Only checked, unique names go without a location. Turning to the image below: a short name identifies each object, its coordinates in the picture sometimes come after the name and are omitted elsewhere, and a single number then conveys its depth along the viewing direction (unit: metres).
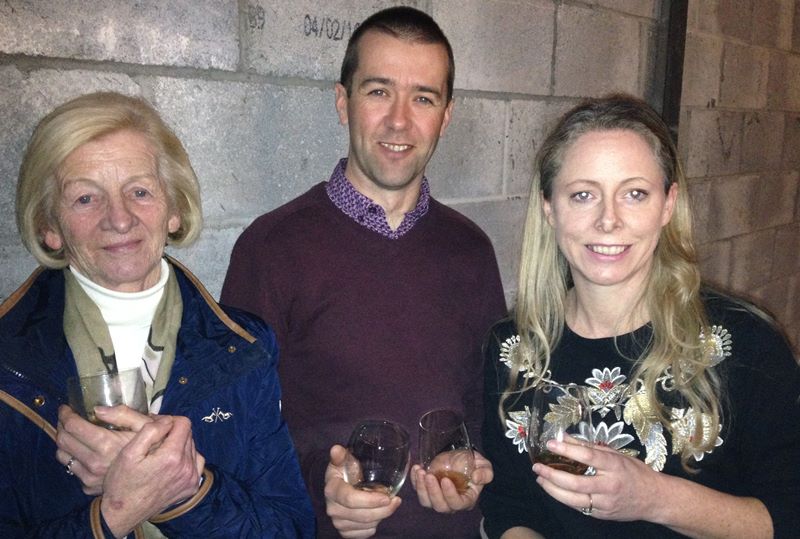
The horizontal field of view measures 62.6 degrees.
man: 1.87
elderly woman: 1.27
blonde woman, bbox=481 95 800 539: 1.49
